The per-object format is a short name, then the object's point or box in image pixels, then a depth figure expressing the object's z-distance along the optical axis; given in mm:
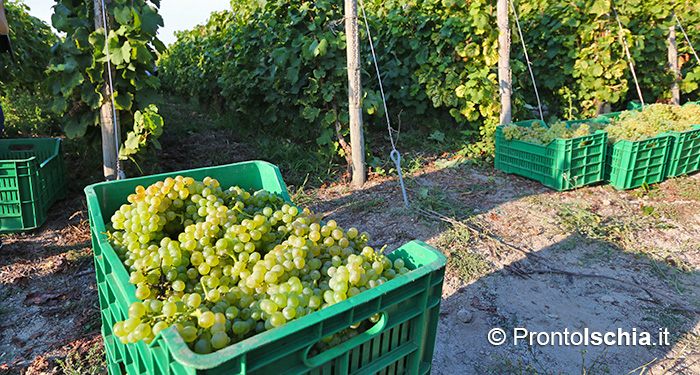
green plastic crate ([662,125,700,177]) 4809
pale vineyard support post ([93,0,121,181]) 3779
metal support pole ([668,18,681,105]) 7455
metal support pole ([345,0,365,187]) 4375
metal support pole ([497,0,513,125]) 5305
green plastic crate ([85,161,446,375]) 874
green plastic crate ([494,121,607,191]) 4395
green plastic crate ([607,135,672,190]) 4438
